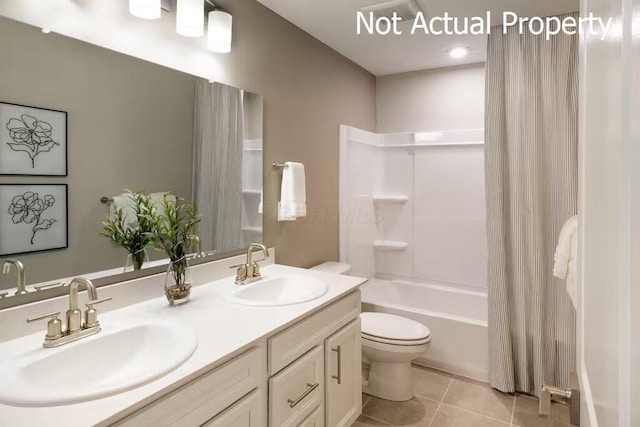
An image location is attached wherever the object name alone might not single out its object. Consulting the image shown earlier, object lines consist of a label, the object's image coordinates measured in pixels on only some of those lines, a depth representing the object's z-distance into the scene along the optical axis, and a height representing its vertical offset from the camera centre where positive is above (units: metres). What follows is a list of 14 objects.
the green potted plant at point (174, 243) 1.47 -0.13
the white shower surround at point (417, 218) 3.14 -0.04
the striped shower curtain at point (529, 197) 2.23 +0.10
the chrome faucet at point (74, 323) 1.08 -0.34
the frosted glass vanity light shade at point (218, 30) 1.80 +0.90
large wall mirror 1.17 +0.24
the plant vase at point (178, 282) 1.46 -0.29
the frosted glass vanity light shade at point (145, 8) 1.46 +0.82
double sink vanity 0.83 -0.42
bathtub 2.54 -0.85
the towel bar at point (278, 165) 2.24 +0.29
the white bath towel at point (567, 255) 1.63 -0.19
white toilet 2.21 -0.85
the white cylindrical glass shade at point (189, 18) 1.61 +0.86
